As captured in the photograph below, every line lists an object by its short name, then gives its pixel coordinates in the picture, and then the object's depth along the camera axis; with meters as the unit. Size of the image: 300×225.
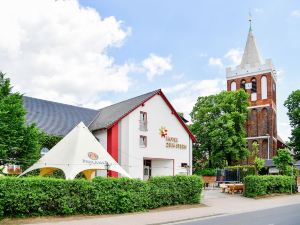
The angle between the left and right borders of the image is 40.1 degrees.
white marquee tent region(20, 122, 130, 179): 20.36
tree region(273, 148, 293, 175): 31.42
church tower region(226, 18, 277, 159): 66.19
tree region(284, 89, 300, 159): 59.78
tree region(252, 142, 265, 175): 32.25
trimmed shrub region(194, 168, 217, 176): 50.02
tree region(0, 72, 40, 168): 21.56
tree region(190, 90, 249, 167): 51.50
